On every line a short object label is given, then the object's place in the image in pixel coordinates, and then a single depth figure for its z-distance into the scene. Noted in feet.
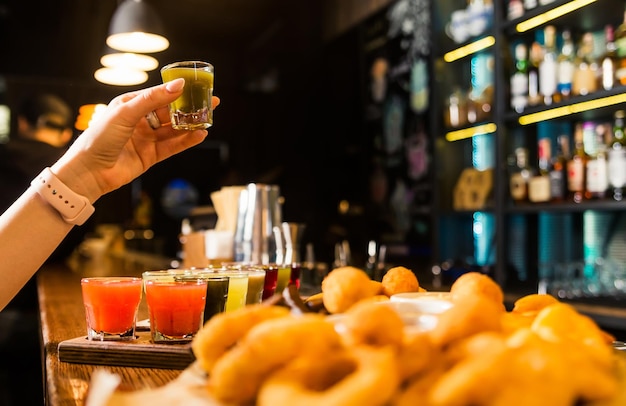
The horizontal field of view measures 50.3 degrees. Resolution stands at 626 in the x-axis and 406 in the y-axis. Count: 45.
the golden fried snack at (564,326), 2.11
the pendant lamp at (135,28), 12.19
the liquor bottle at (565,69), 10.52
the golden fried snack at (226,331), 2.19
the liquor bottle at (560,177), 10.58
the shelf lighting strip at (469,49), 12.68
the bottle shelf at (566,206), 9.54
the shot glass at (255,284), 4.32
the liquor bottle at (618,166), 9.57
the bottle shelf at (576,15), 10.34
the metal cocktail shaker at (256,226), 8.50
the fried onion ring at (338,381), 1.58
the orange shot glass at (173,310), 3.65
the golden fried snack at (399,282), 3.21
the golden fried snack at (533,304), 2.85
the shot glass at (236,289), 4.20
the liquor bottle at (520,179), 11.46
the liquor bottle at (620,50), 9.60
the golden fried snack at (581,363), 1.74
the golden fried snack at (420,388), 1.68
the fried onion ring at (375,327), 1.91
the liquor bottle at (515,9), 11.59
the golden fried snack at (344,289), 2.77
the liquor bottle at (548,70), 10.74
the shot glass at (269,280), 4.83
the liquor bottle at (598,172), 9.89
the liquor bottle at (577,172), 10.30
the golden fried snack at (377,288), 3.09
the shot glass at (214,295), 3.98
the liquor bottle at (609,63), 9.83
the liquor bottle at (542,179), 10.96
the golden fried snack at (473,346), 1.72
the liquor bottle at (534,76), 11.14
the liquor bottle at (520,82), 11.41
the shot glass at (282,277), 5.15
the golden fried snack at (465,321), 1.97
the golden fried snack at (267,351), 1.82
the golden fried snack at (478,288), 2.67
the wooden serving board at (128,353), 3.34
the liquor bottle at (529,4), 11.29
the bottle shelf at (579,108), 9.71
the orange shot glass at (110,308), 3.78
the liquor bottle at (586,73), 10.19
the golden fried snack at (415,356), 1.83
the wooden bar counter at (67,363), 2.89
